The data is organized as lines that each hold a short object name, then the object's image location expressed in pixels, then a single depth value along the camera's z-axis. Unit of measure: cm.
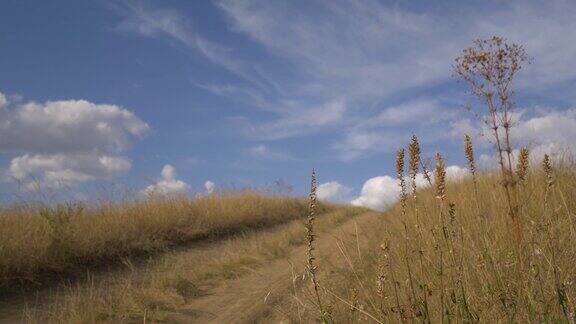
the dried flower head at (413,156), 275
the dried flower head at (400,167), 275
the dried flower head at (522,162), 331
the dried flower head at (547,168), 317
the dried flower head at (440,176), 272
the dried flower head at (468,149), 332
